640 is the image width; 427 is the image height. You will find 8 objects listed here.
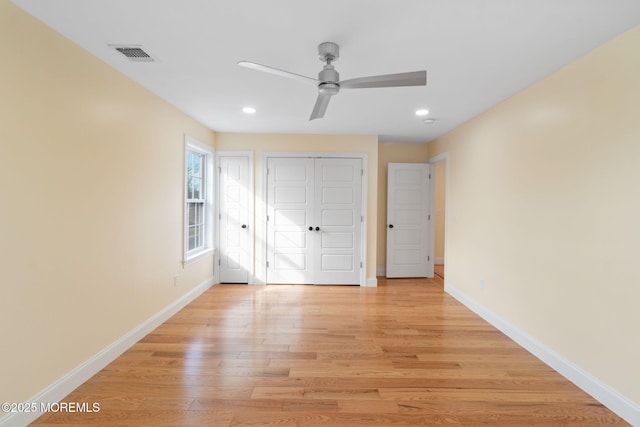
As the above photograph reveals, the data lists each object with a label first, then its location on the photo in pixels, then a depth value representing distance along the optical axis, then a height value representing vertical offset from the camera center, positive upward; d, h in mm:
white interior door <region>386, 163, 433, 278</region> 5480 -162
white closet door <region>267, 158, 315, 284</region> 4945 -236
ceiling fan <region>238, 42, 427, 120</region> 1917 +815
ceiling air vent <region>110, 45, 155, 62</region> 2203 +1104
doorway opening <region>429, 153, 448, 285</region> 6902 -197
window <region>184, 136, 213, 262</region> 4172 +65
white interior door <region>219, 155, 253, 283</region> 4941 -232
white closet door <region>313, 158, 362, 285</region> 4953 -222
